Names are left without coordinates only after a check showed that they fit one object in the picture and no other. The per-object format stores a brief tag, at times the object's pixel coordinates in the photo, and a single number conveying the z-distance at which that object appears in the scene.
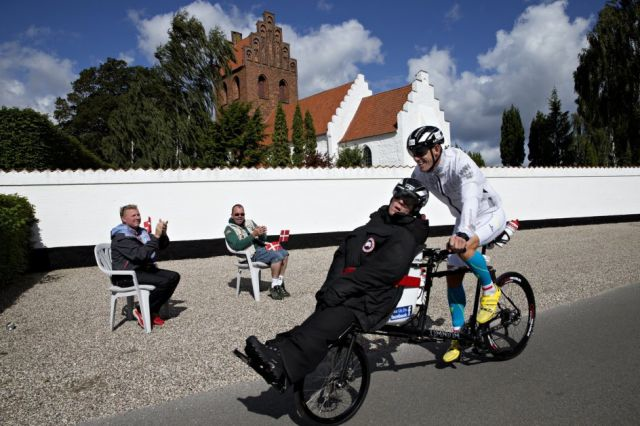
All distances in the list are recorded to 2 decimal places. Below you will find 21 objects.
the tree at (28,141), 12.58
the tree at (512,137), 47.06
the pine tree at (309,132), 40.19
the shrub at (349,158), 35.09
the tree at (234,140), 28.08
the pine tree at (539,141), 45.28
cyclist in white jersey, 3.73
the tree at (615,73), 25.30
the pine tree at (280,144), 33.97
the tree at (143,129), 28.00
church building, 38.50
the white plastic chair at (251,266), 7.32
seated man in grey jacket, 5.68
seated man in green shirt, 7.41
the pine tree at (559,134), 45.31
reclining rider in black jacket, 2.77
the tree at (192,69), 29.52
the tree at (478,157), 42.60
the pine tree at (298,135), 39.81
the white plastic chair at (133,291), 5.70
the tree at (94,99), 44.19
